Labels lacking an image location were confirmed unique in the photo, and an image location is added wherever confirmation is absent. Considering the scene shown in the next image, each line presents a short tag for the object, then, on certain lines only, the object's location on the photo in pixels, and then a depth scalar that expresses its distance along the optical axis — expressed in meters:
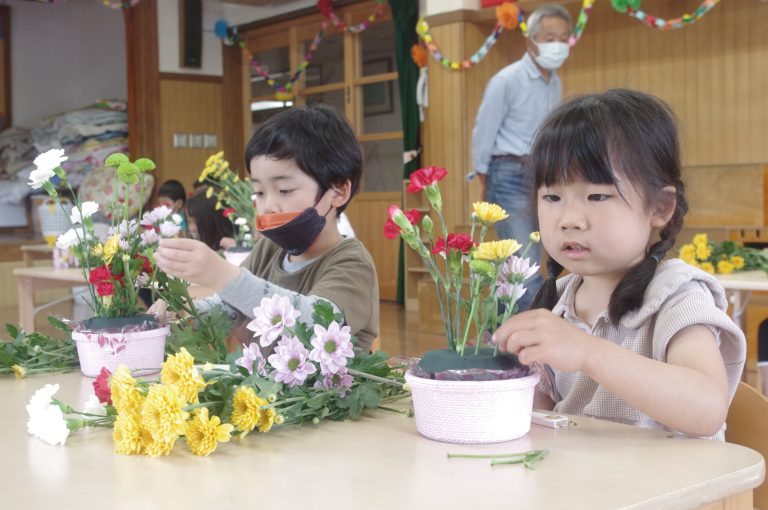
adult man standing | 4.76
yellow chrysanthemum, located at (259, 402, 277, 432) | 1.07
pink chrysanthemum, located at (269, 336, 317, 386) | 1.11
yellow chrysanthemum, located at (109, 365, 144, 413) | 1.04
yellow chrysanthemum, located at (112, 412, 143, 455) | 1.02
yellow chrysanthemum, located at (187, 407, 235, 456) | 1.01
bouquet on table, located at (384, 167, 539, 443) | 1.02
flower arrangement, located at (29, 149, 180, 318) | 1.50
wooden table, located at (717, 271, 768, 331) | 2.80
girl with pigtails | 1.18
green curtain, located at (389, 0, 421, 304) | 7.34
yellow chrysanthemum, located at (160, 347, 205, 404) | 1.04
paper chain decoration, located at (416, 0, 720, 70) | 5.51
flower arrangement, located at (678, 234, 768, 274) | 3.17
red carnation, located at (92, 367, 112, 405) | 1.14
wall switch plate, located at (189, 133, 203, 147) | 9.45
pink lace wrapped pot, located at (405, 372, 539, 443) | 1.02
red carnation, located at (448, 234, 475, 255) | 1.03
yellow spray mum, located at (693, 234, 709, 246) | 3.27
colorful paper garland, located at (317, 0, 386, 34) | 7.78
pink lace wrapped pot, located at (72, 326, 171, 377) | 1.52
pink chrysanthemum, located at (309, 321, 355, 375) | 1.12
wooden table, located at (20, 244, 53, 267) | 5.98
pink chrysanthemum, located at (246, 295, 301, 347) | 1.12
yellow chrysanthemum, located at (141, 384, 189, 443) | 1.00
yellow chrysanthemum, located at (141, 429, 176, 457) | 1.00
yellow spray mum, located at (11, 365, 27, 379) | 1.58
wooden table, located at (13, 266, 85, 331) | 4.46
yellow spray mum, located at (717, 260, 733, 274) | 3.14
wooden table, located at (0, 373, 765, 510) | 0.85
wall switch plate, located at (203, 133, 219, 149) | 9.57
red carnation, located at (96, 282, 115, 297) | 1.51
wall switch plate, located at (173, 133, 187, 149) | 9.34
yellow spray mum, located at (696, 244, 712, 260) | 3.23
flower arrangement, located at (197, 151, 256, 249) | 3.73
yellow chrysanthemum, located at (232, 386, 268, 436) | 1.05
